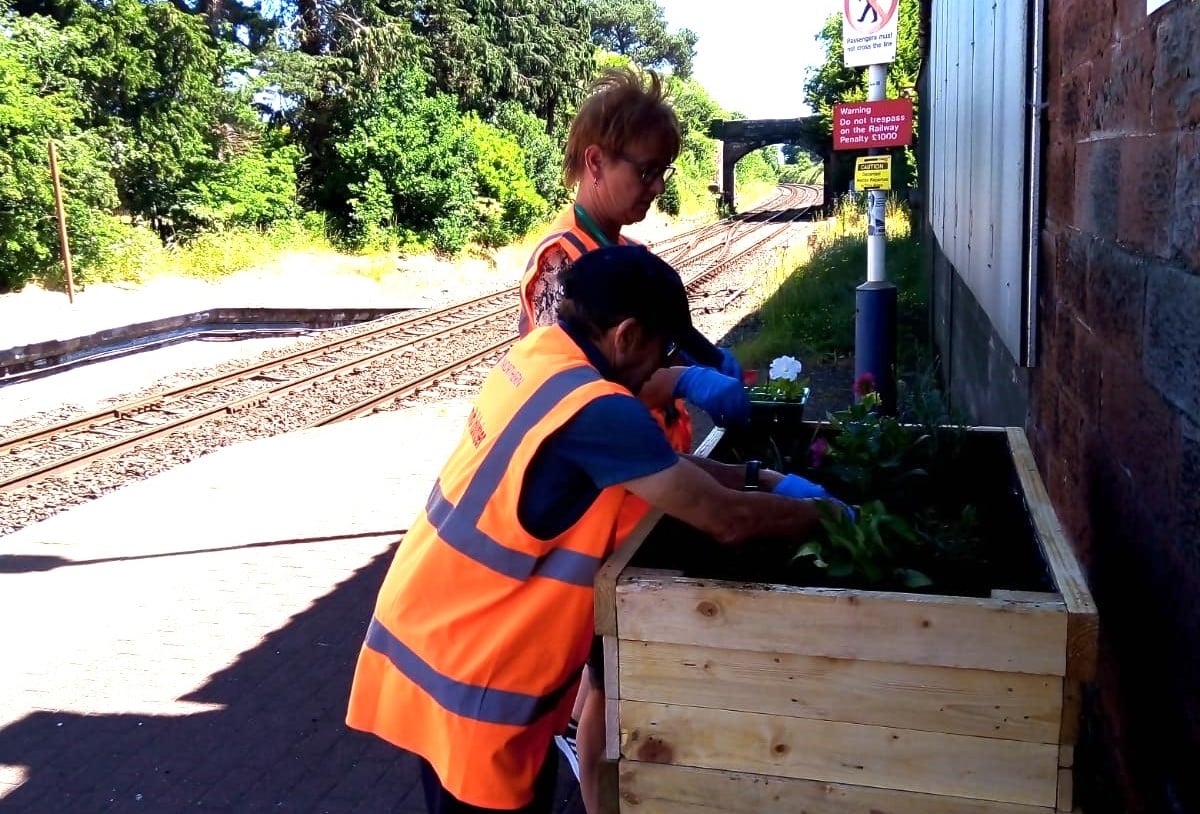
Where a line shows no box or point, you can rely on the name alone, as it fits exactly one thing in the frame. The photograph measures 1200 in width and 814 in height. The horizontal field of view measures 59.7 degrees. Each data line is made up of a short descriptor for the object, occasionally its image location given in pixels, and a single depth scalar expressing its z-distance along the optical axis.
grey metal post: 8.02
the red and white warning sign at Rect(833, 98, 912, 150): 7.84
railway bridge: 58.94
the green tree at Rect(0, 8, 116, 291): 22.59
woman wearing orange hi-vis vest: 2.73
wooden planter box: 1.60
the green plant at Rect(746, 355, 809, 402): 3.05
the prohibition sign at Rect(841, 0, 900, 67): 7.72
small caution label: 8.30
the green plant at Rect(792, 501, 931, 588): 1.83
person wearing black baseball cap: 1.89
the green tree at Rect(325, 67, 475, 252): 31.08
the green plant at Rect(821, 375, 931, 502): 2.52
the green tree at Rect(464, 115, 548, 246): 33.03
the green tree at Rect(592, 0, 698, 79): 71.25
